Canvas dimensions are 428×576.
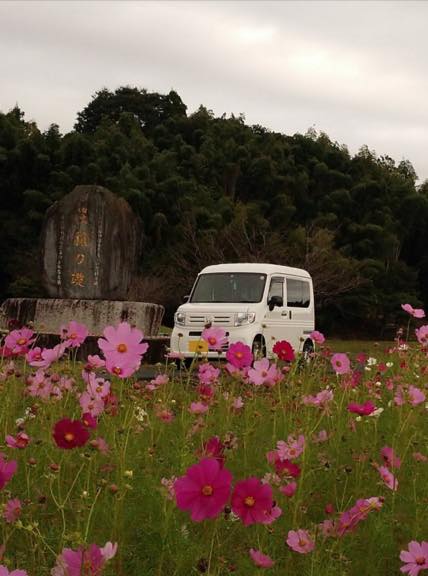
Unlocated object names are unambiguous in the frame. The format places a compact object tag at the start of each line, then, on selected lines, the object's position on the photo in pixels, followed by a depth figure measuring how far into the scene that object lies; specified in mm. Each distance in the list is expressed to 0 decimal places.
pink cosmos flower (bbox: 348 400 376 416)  2406
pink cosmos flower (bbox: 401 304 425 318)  4398
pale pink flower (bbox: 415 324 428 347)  4246
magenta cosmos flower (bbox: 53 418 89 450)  1908
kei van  11445
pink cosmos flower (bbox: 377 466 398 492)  2172
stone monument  14352
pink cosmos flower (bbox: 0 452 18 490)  1564
